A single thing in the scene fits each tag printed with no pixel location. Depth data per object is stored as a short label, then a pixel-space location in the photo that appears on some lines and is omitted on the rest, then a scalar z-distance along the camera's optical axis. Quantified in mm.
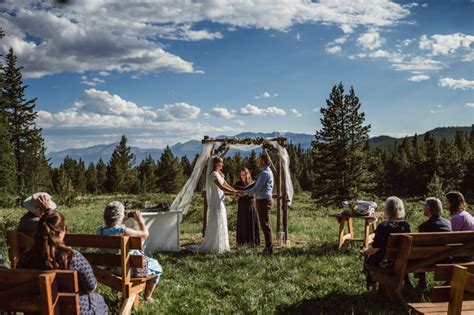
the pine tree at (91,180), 67938
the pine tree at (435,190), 30288
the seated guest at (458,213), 7461
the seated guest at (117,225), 6688
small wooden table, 10461
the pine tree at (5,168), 27188
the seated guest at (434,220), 7219
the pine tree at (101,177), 68062
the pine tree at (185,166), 80188
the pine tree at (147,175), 63884
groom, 10891
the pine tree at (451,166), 60000
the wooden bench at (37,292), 4082
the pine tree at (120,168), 66375
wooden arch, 12830
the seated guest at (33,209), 6914
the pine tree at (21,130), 42844
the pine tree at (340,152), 41188
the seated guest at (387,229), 6992
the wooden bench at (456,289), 3736
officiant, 12073
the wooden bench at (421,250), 6309
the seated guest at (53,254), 4414
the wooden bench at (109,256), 6074
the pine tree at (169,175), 66188
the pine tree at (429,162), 61994
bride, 11592
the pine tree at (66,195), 36625
